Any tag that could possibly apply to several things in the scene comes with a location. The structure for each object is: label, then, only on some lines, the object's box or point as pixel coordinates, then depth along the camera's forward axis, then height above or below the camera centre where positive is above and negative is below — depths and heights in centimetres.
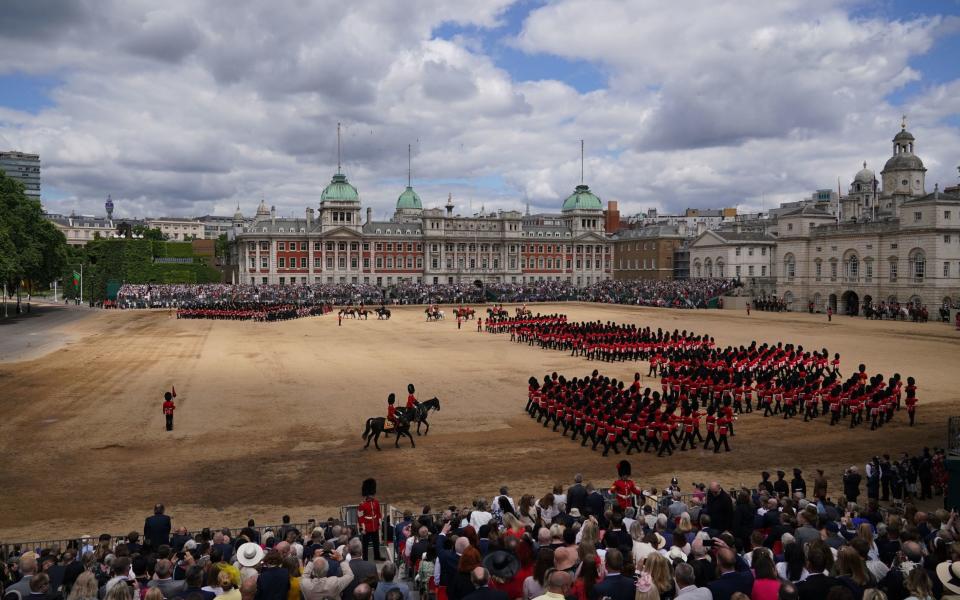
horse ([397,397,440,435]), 1922 -353
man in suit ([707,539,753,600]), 657 -288
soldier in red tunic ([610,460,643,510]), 1140 -343
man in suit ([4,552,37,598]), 731 -306
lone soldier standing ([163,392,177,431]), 1956 -345
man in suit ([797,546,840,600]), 638 -280
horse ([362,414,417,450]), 1783 -375
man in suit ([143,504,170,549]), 975 -351
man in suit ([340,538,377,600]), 709 -311
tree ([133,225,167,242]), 14450 +1281
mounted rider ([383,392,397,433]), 1830 -341
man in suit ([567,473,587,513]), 1043 -325
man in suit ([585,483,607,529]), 1036 -337
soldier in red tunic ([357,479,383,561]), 1065 -365
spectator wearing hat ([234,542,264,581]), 777 -314
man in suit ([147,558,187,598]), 728 -322
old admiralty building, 9800 +692
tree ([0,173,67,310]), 4918 +398
